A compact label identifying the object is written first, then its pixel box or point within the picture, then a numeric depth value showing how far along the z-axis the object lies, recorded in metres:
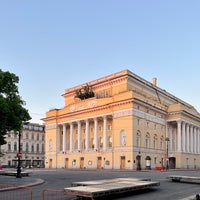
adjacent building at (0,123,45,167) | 85.54
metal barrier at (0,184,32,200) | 12.63
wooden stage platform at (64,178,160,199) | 11.14
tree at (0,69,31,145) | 22.03
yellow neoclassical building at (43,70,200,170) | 50.78
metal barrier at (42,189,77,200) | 12.75
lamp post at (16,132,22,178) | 26.20
